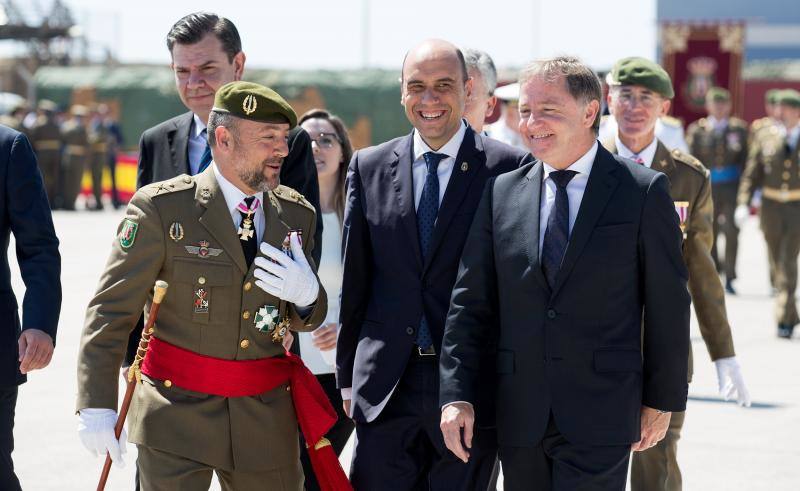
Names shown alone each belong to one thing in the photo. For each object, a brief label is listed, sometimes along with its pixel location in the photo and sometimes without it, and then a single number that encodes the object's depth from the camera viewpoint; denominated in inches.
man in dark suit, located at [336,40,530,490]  314.8
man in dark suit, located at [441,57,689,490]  282.4
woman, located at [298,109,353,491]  380.9
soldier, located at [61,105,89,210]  1878.3
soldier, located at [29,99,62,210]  1831.1
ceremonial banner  1606.1
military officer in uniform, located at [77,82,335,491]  283.0
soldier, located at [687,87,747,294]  1095.0
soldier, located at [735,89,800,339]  834.9
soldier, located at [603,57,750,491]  385.6
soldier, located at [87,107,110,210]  1925.5
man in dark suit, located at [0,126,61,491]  323.6
